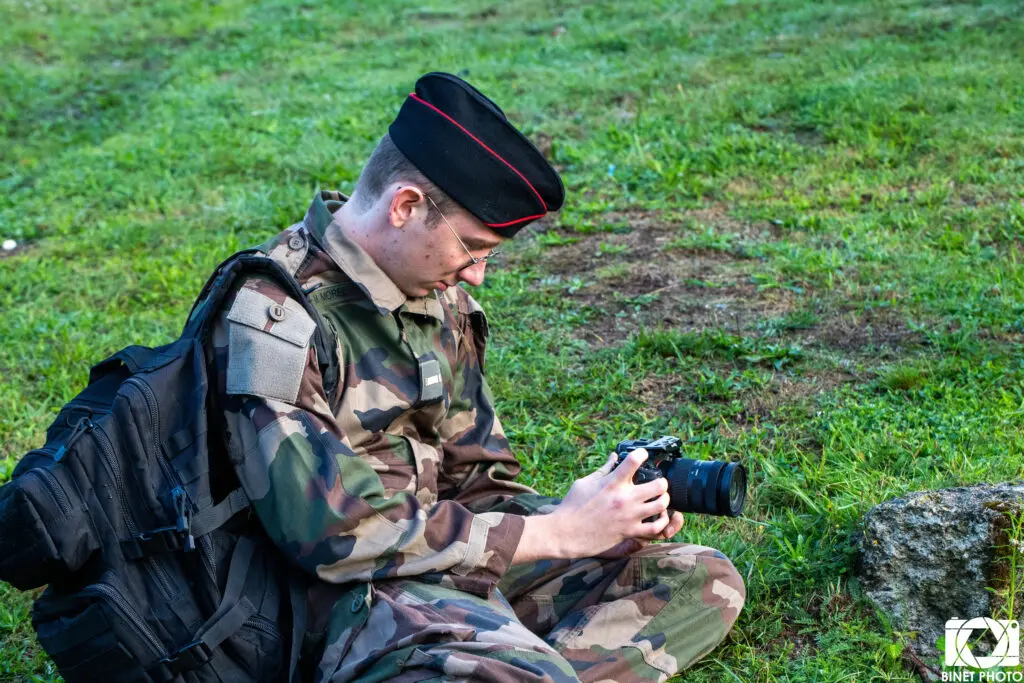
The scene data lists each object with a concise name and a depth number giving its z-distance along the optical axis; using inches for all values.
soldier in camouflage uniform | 91.3
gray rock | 119.1
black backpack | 86.7
